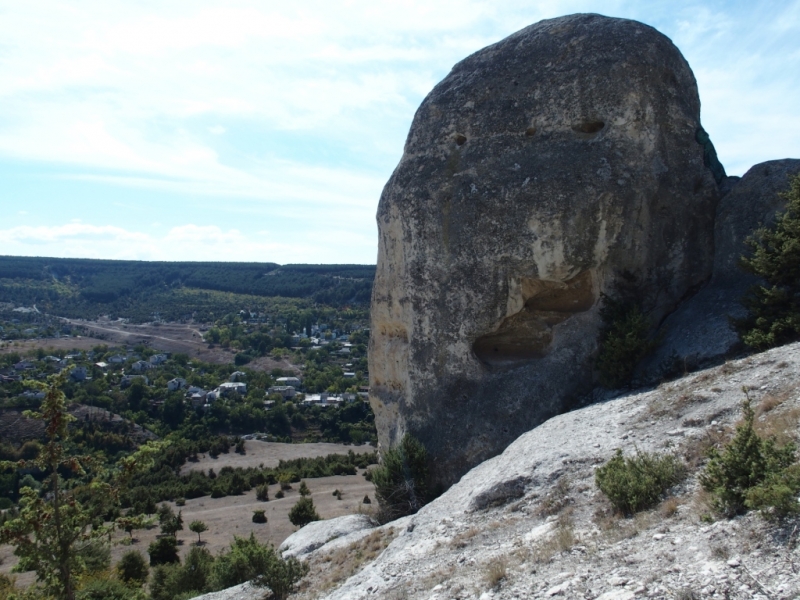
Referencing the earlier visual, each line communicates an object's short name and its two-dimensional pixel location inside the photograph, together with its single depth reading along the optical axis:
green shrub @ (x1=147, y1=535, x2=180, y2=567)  19.92
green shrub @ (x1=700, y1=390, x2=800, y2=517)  4.72
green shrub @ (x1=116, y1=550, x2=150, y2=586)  17.23
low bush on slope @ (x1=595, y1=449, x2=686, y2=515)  6.02
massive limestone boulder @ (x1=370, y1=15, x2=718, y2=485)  11.73
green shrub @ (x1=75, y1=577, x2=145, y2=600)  12.00
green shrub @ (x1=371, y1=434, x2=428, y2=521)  11.98
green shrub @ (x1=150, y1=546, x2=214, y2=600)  14.38
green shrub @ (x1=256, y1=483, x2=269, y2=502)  30.99
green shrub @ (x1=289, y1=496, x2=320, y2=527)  22.00
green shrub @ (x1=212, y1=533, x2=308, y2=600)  9.09
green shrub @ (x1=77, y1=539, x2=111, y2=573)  9.70
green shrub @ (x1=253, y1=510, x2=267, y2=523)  26.03
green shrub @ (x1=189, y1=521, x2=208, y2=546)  23.03
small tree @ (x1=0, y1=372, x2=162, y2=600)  9.31
